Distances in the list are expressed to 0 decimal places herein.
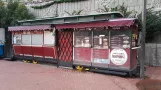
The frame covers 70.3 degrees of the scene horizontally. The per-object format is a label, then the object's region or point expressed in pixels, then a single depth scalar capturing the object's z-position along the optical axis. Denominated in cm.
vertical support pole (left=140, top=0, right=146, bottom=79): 506
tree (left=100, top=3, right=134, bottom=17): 735
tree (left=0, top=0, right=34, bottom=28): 990
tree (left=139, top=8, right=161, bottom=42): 697
